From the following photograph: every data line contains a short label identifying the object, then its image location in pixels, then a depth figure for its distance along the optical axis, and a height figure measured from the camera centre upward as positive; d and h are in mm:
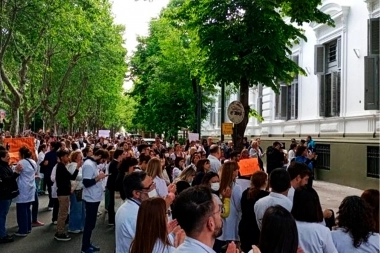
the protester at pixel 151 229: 3854 -703
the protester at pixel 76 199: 10484 -1323
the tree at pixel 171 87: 27203 +2851
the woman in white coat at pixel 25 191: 10391 -1130
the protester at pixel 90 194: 8711 -1013
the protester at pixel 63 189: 10234 -1064
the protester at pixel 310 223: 4195 -699
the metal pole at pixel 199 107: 23300 +1484
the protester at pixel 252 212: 6062 -884
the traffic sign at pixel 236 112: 14266 +778
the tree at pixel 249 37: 13547 +2830
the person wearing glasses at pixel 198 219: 2996 -495
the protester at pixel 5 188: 9820 -1021
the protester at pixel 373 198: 4682 -536
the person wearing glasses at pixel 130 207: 4539 -638
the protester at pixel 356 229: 4168 -734
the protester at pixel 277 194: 5359 -578
